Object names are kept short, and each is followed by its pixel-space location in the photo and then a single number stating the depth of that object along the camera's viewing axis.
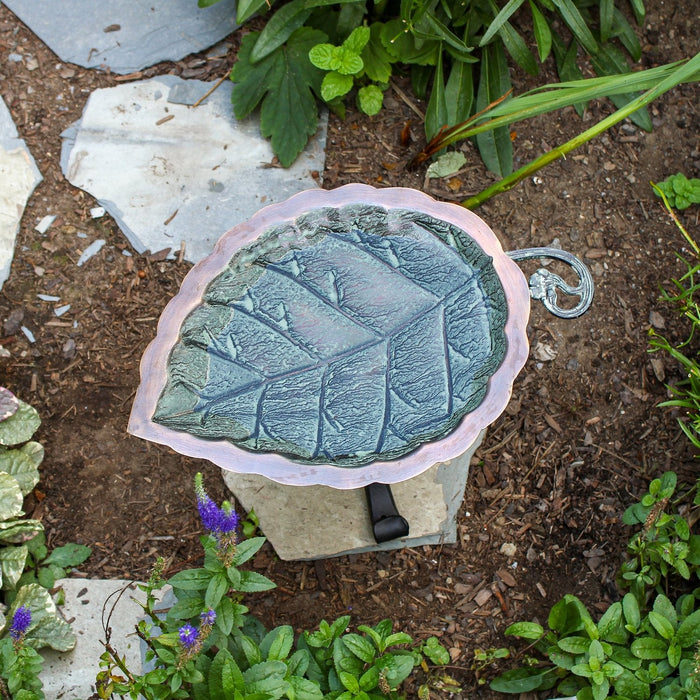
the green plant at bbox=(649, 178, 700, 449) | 1.91
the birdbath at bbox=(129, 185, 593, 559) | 1.37
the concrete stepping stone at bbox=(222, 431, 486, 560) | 1.83
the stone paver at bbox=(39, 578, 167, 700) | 1.71
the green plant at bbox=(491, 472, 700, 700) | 1.62
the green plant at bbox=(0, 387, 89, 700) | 1.69
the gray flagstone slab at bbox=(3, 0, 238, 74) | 2.22
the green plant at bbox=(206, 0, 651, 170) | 1.95
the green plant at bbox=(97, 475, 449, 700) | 1.31
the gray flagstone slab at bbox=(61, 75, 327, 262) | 2.07
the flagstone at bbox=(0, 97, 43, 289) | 2.05
